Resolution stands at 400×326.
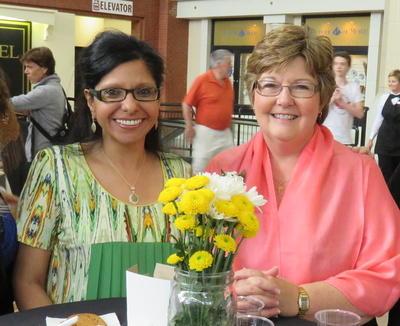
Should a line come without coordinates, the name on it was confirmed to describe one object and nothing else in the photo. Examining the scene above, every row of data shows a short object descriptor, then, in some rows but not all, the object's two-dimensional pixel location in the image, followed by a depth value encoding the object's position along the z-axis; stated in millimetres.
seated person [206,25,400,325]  2143
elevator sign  15680
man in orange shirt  6629
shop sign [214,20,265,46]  15742
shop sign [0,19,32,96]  14445
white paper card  1569
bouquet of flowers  1363
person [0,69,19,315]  2139
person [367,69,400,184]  7543
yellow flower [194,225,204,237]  1375
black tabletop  1757
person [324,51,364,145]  6199
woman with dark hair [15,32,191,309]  2131
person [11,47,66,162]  5711
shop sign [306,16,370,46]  13680
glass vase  1391
